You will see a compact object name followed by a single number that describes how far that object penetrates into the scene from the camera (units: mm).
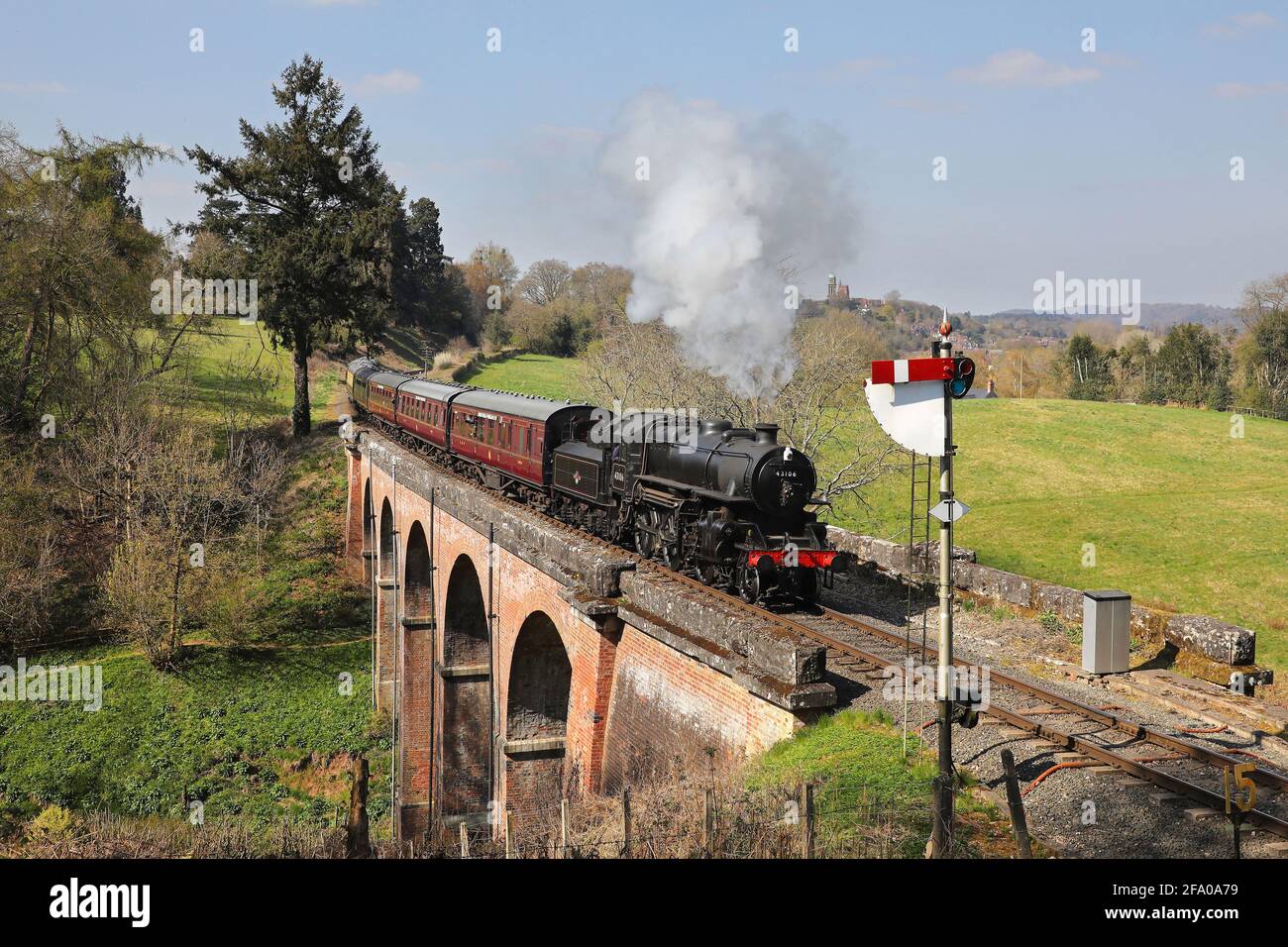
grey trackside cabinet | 12164
